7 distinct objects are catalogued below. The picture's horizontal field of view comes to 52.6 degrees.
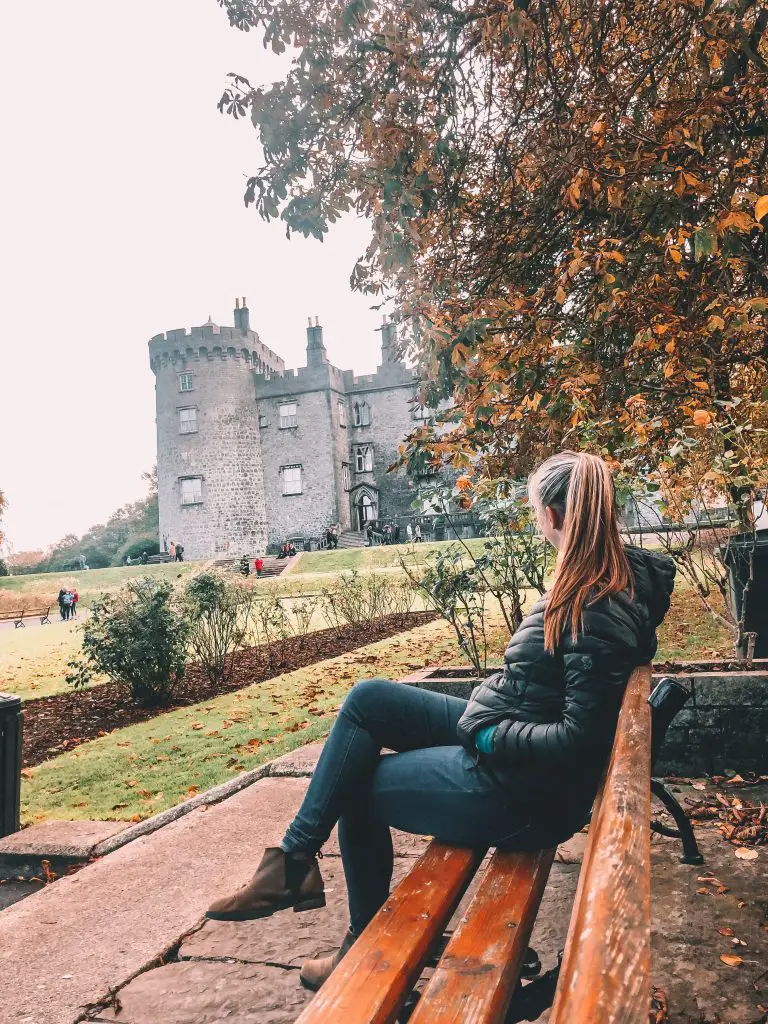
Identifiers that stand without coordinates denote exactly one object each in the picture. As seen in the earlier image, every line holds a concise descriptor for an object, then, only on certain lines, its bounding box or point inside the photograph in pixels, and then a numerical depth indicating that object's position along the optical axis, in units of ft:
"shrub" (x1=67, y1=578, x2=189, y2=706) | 28.22
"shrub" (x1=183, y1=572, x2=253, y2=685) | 33.12
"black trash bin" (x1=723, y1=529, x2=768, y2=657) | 19.04
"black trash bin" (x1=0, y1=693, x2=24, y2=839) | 15.12
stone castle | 140.05
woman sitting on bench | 6.70
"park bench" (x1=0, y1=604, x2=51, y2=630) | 78.48
